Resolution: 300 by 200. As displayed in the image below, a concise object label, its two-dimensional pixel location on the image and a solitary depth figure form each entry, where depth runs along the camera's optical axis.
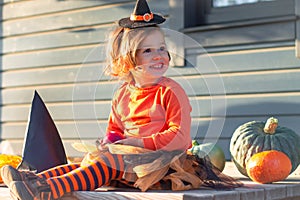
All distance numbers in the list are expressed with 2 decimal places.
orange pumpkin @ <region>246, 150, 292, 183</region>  2.71
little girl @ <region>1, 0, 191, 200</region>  2.27
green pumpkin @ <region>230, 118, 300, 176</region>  3.01
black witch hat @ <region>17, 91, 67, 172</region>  2.76
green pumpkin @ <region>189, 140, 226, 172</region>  2.93
